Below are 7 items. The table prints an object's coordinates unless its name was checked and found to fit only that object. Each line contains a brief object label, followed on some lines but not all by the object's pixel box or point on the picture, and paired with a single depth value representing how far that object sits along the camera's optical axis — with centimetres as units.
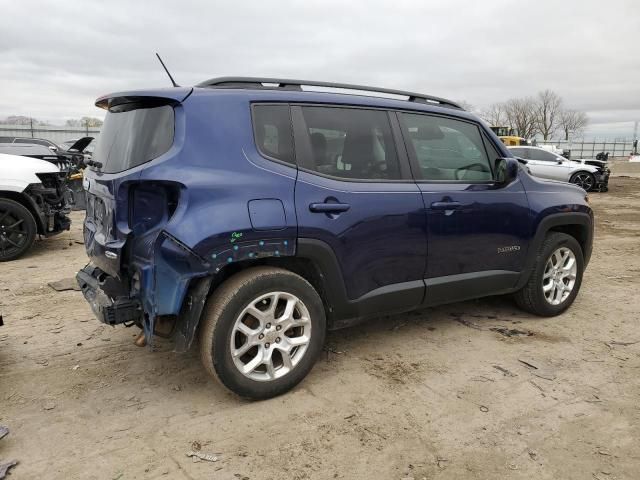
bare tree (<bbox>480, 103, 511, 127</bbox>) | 7412
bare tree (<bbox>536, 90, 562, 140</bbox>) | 7712
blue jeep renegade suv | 281
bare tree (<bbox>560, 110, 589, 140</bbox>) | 7844
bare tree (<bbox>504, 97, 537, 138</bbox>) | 7631
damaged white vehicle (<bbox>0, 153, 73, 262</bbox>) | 677
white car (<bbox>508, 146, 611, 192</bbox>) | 1886
